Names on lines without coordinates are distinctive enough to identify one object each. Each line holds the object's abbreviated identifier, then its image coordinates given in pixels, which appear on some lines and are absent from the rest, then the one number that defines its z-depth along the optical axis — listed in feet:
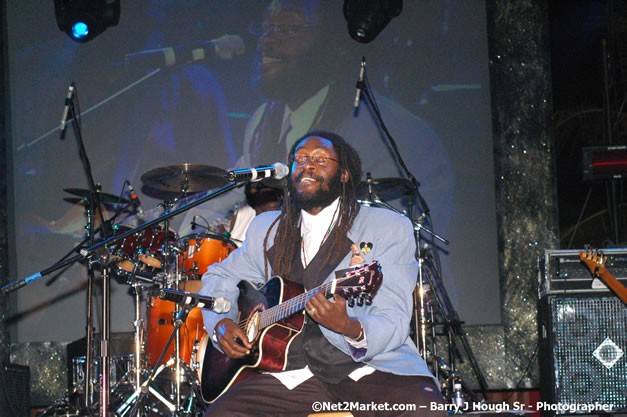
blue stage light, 24.43
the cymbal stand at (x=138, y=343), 18.30
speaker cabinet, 16.12
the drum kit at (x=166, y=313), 18.72
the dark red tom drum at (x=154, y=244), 20.47
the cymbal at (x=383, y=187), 19.98
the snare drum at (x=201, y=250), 20.97
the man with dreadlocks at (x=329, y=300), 10.37
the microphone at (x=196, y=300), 10.66
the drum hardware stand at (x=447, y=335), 19.07
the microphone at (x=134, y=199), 21.63
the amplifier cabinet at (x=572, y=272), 16.84
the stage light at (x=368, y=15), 24.85
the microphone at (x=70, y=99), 20.67
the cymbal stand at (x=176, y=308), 18.54
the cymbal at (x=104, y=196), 20.54
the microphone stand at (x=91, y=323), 12.53
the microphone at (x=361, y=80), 21.18
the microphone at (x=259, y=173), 10.87
